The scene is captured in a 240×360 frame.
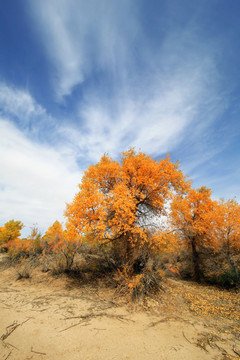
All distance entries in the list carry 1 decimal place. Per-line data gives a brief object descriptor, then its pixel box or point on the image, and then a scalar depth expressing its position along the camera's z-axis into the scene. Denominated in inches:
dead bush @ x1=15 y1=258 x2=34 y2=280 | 374.0
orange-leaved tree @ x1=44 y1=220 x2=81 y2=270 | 343.0
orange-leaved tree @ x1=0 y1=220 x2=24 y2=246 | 1330.0
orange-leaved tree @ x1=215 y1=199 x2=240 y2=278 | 535.2
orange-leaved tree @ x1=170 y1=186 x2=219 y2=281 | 613.0
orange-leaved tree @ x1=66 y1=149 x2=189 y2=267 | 352.5
